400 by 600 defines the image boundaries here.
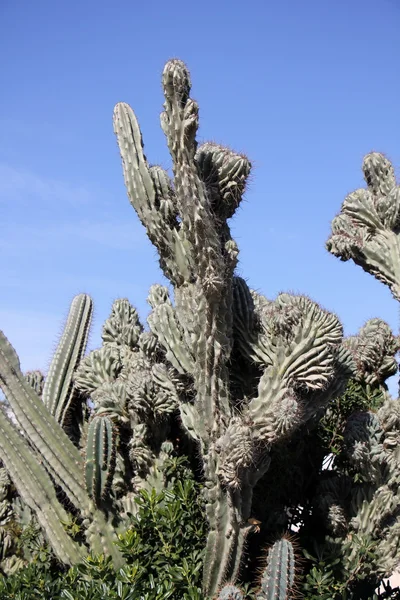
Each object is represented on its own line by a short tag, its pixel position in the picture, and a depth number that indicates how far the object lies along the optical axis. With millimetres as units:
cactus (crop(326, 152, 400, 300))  5887
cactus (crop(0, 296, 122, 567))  4963
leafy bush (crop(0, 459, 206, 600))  4523
